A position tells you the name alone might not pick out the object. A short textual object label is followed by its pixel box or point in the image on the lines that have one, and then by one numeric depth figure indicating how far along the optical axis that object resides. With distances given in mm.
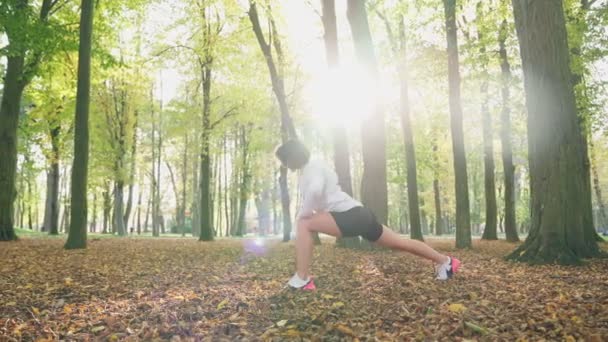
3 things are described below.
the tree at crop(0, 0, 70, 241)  12938
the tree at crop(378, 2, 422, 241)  15375
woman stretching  4426
